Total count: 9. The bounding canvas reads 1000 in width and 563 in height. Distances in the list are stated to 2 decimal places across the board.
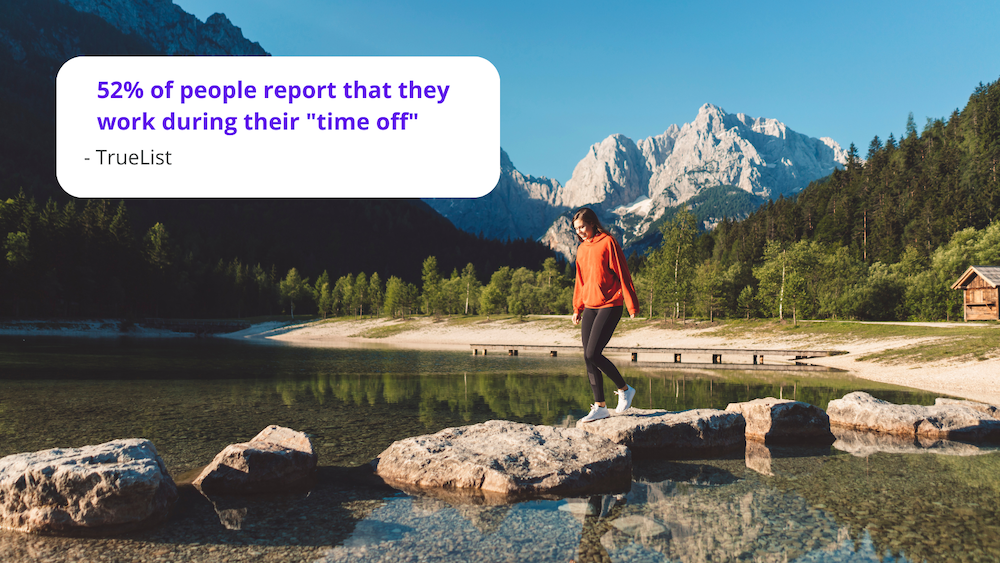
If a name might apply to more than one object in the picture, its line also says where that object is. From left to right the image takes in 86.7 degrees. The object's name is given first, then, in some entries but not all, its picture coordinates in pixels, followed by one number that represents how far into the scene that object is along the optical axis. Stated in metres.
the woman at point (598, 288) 8.30
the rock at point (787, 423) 10.22
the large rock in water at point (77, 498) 5.21
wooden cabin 52.34
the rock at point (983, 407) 11.05
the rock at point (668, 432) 9.00
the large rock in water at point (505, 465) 6.59
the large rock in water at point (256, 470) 6.61
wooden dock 32.34
